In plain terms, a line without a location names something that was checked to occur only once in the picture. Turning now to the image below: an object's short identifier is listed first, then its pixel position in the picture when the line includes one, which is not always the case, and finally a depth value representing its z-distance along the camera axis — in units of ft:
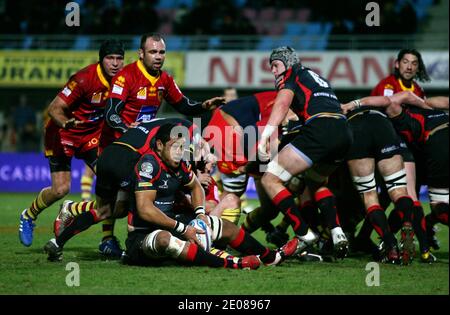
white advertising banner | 132.87
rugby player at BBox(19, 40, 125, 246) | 56.49
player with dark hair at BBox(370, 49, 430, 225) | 61.46
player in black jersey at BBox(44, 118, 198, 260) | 49.42
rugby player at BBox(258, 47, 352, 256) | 48.65
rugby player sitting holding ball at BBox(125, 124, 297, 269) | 45.37
